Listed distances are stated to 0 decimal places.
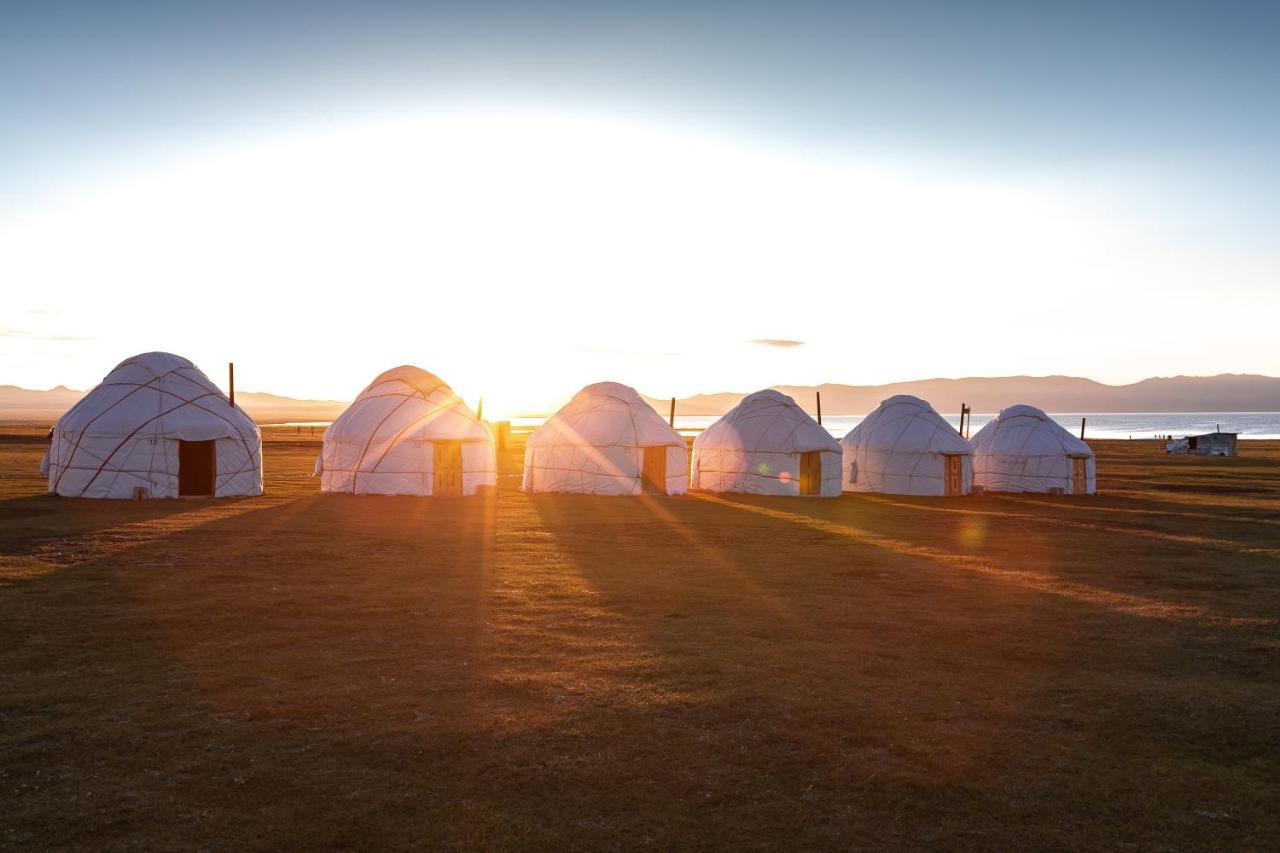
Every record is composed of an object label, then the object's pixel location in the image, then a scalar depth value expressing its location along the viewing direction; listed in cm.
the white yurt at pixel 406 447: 3023
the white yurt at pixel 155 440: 2752
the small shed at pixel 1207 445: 7119
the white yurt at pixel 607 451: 3250
